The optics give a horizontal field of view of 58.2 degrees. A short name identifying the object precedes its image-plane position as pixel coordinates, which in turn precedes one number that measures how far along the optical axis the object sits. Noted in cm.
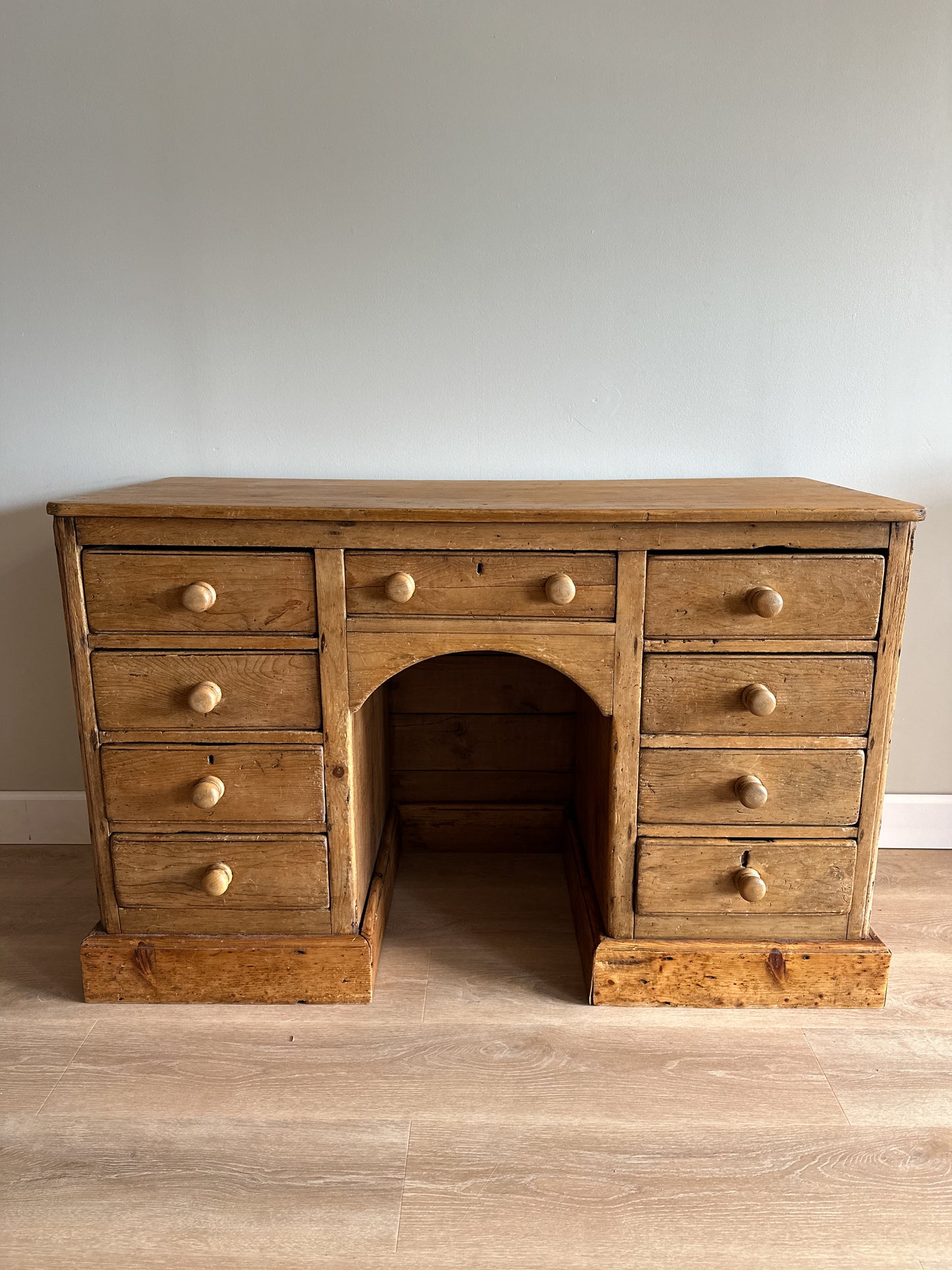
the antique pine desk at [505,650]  142
